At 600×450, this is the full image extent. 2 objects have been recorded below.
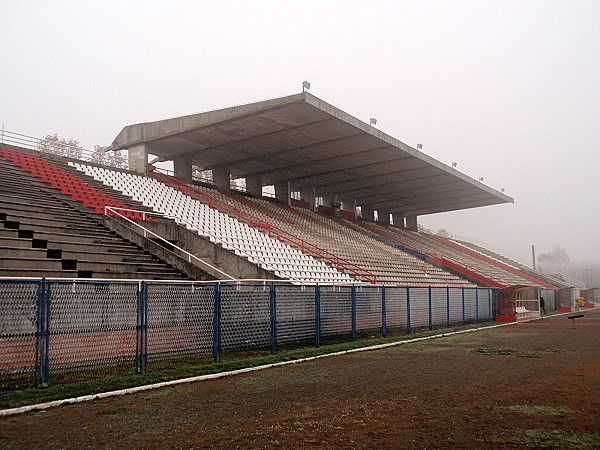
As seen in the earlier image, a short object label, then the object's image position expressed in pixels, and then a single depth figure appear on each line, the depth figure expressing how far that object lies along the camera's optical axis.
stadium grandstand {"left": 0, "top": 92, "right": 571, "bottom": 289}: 15.40
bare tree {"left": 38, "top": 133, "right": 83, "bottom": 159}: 58.84
